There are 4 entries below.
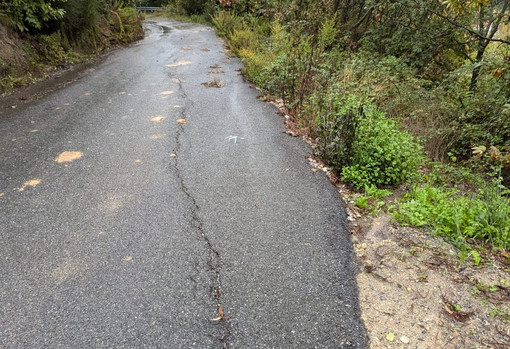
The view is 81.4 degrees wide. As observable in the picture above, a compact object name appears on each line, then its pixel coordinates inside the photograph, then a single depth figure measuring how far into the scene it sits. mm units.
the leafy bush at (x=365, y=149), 3904
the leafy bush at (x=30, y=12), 7404
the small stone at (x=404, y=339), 2052
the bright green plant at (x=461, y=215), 2828
